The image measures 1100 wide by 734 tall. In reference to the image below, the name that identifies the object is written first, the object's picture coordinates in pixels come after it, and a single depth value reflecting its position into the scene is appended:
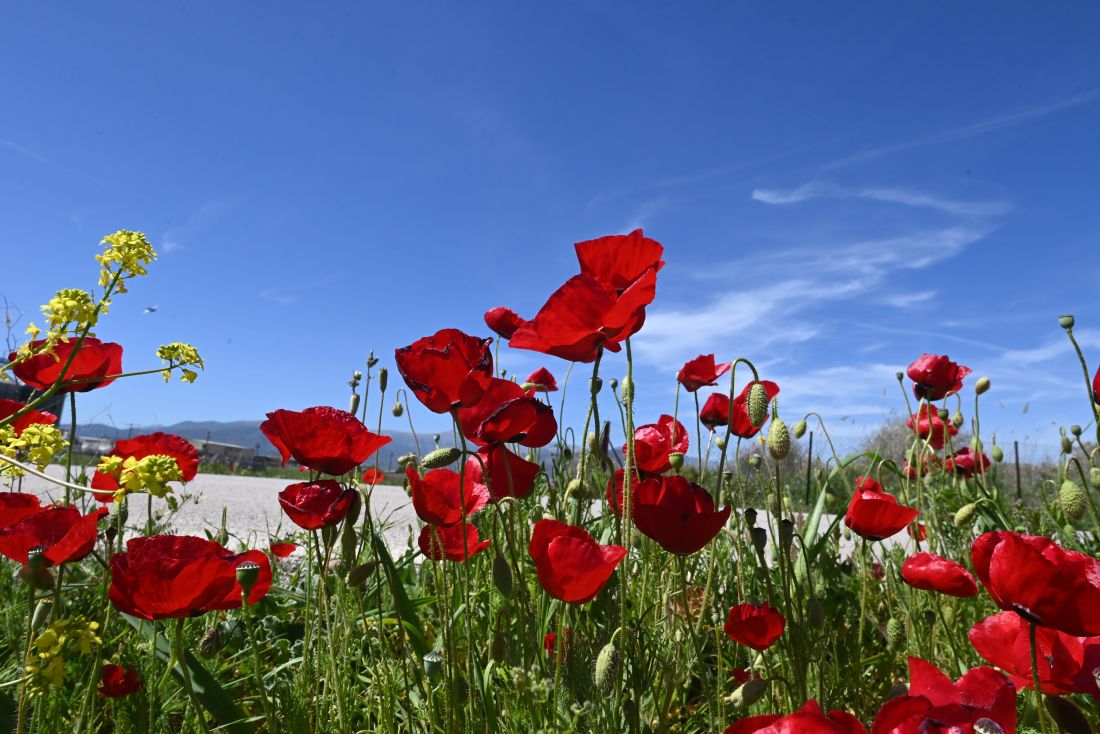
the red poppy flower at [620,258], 0.48
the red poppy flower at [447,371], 0.46
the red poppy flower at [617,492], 0.56
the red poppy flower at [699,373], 0.78
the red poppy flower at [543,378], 0.85
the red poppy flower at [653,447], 0.63
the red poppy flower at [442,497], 0.53
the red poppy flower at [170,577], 0.43
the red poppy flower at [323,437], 0.48
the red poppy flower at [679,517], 0.47
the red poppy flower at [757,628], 0.51
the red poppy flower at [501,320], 0.87
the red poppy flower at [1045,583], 0.37
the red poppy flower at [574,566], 0.43
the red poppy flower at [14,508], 0.58
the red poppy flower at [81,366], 0.58
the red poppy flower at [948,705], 0.29
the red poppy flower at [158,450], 0.62
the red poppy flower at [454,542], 0.58
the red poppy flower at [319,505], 0.48
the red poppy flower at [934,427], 1.17
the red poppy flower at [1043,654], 0.41
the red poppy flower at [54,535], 0.49
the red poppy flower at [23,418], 0.60
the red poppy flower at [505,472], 0.53
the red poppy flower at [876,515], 0.59
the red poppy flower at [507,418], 0.47
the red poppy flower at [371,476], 0.86
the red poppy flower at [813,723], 0.29
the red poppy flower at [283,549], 0.79
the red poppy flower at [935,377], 1.01
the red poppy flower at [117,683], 0.57
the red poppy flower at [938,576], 0.54
